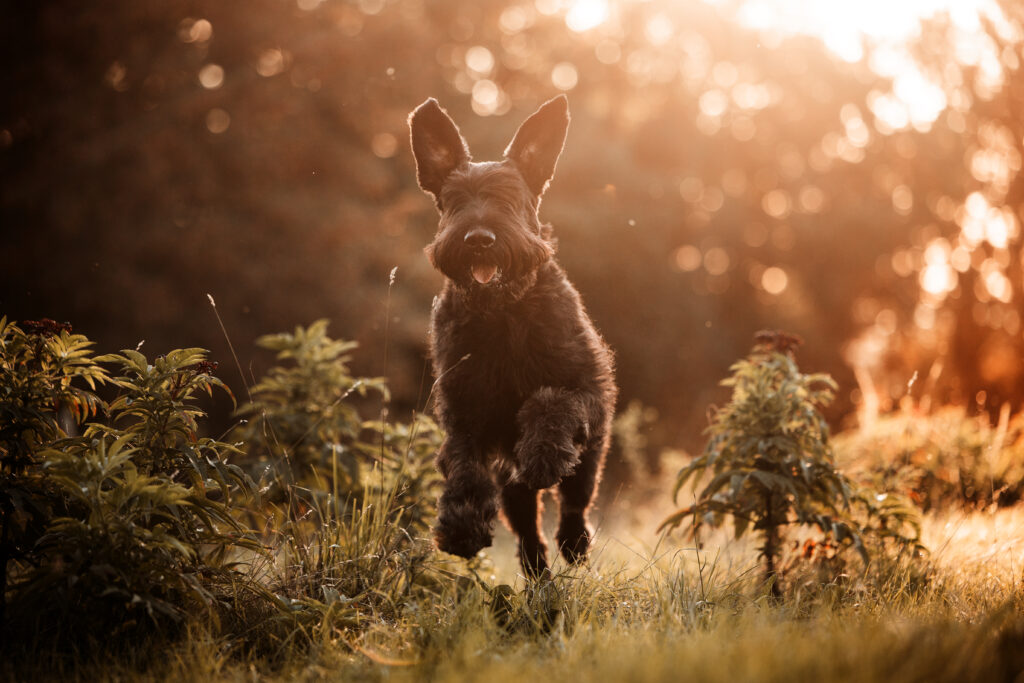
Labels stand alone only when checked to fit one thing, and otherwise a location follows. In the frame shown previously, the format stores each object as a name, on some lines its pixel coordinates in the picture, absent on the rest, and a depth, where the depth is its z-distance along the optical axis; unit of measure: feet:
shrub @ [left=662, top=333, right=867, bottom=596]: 14.57
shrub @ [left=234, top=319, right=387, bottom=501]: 17.79
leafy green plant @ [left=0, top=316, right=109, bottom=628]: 10.66
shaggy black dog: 12.60
